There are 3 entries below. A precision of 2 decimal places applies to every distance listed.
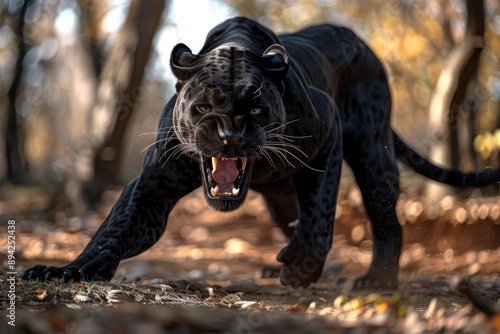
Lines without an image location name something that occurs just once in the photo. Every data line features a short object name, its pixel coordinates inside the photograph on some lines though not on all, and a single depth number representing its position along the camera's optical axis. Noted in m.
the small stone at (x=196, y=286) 3.78
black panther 3.39
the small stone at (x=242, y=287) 4.10
